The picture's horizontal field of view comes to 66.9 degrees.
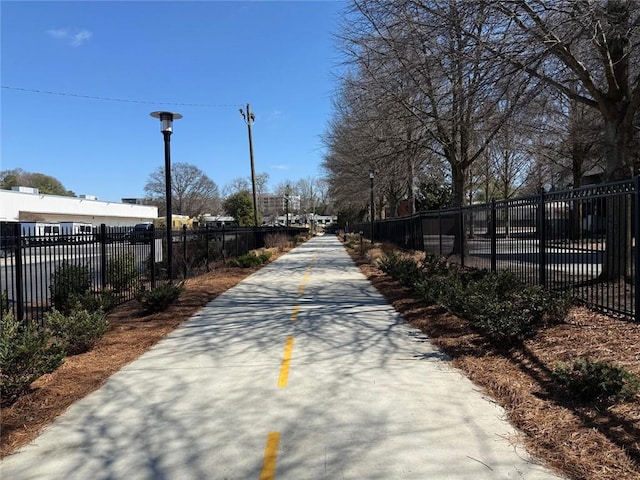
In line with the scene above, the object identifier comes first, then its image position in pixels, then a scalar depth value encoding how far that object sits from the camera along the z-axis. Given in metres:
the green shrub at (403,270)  11.55
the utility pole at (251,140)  36.75
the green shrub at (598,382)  4.17
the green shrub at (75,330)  6.41
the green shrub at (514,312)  6.21
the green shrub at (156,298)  9.26
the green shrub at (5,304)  6.82
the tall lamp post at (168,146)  11.75
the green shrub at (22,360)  4.71
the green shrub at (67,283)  9.03
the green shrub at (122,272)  11.05
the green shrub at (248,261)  18.73
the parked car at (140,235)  11.43
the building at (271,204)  133.48
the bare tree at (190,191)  113.94
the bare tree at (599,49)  7.78
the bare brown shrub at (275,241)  31.00
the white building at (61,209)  55.67
